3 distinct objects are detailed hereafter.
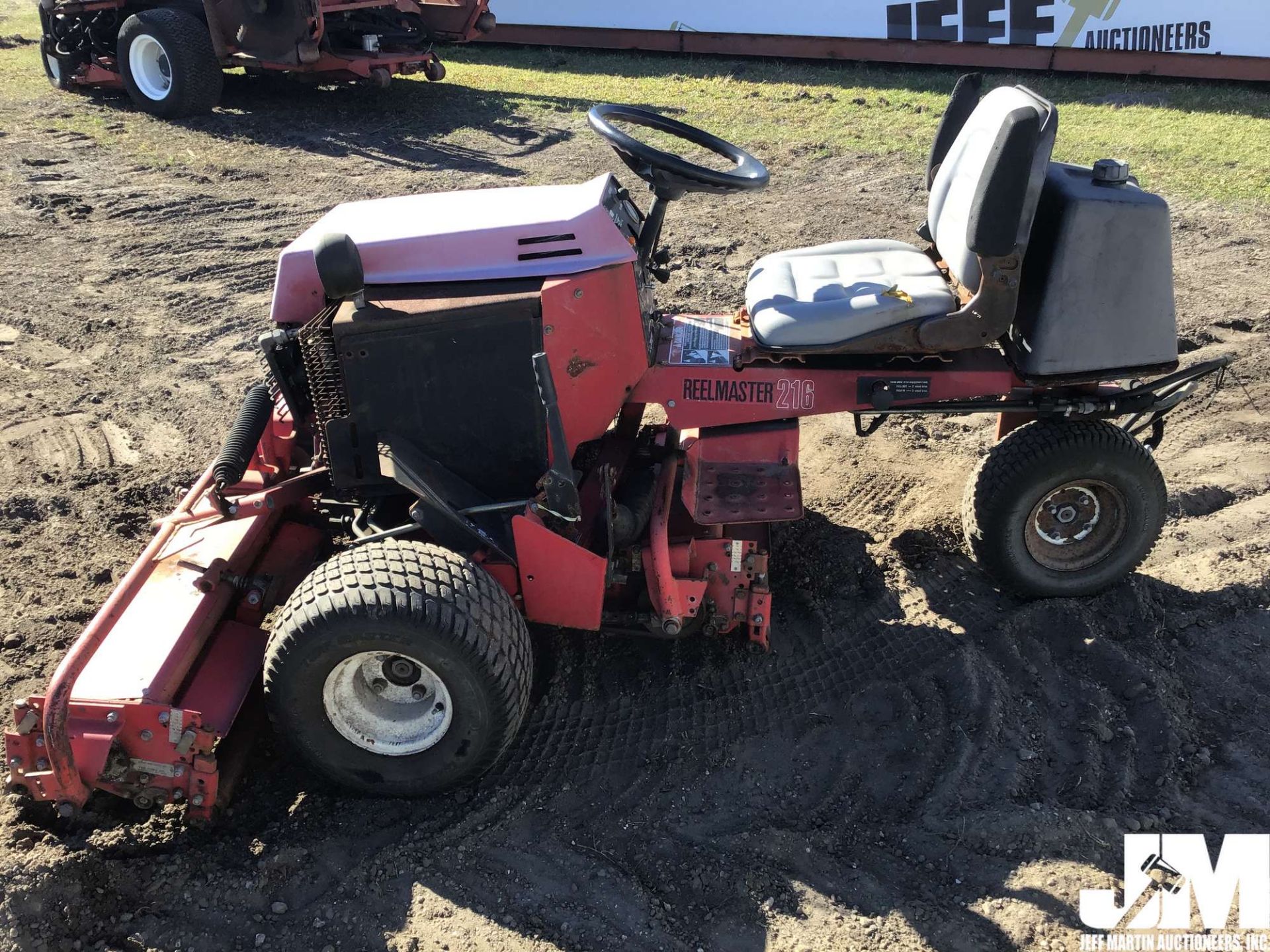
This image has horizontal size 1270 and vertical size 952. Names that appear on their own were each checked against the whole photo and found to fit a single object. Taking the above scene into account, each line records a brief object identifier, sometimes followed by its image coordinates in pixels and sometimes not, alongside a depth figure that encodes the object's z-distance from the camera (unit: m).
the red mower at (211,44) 8.78
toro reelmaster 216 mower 2.75
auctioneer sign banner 9.95
